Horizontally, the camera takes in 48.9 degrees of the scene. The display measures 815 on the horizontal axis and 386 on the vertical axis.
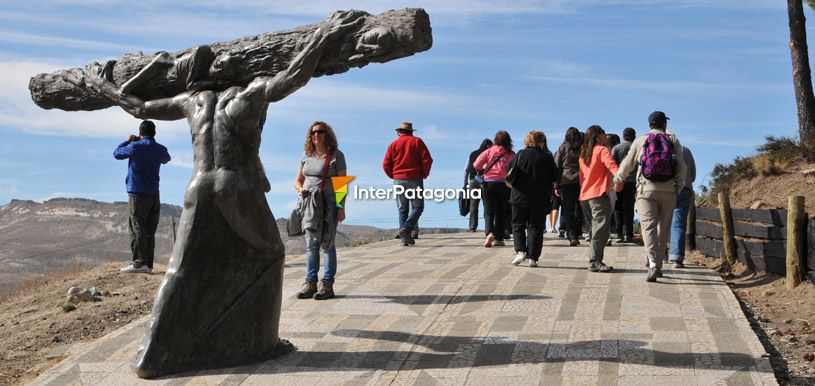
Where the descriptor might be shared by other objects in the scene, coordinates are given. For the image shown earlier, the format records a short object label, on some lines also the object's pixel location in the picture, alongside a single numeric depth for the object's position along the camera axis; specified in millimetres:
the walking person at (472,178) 17031
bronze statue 7141
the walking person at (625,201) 14539
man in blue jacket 13180
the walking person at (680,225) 12375
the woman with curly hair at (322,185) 9586
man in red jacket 14844
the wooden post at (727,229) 13086
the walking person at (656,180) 10648
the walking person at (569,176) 14352
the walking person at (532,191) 12000
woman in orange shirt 11617
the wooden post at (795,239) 10969
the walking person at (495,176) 14933
